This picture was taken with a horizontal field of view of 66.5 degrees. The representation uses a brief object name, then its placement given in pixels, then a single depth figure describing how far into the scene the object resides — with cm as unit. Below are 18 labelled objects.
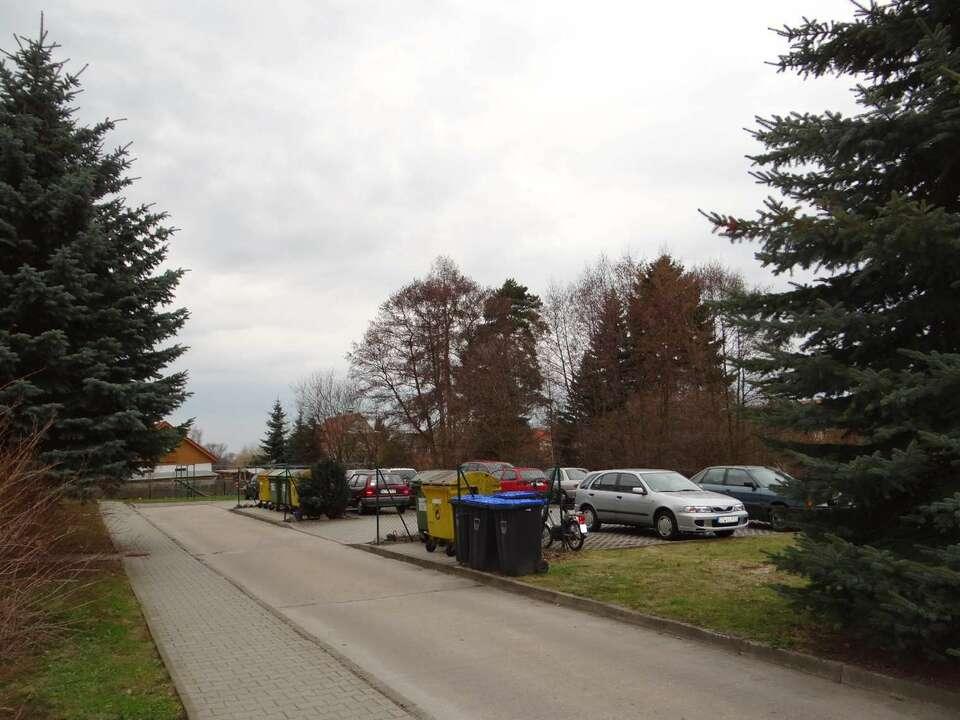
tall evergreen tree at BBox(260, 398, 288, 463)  6400
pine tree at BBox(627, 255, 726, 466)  2943
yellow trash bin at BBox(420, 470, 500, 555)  1342
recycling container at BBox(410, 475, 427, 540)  1495
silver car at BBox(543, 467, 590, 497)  2562
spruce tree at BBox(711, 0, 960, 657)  512
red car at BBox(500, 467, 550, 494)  2209
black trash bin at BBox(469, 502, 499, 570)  1142
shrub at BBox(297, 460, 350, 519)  2341
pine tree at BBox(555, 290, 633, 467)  3281
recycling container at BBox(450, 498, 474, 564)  1197
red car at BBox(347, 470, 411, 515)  2505
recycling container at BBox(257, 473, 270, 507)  2970
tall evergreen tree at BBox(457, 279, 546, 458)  3597
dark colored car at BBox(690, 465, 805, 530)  1692
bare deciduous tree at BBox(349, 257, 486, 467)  4028
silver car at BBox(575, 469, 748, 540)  1480
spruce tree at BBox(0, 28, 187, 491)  1146
